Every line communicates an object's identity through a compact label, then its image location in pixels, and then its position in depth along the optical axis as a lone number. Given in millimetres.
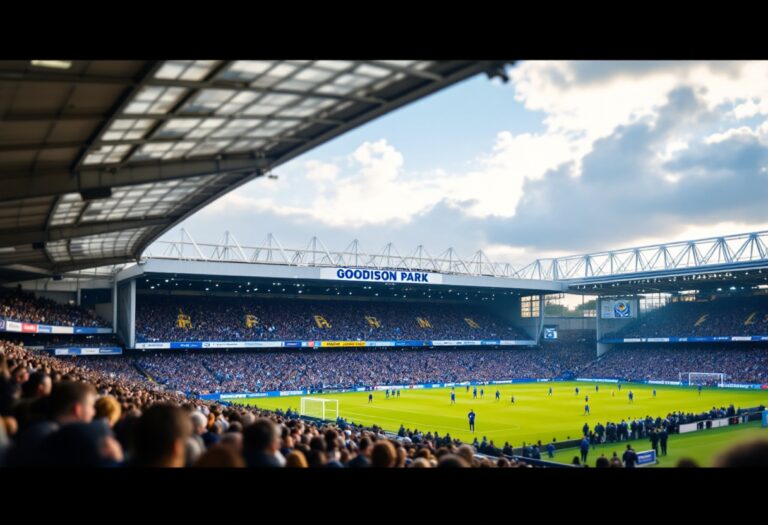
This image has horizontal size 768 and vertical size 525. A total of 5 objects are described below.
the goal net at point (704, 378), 58000
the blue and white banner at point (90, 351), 49294
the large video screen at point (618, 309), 71938
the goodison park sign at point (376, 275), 60000
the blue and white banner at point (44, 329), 38450
